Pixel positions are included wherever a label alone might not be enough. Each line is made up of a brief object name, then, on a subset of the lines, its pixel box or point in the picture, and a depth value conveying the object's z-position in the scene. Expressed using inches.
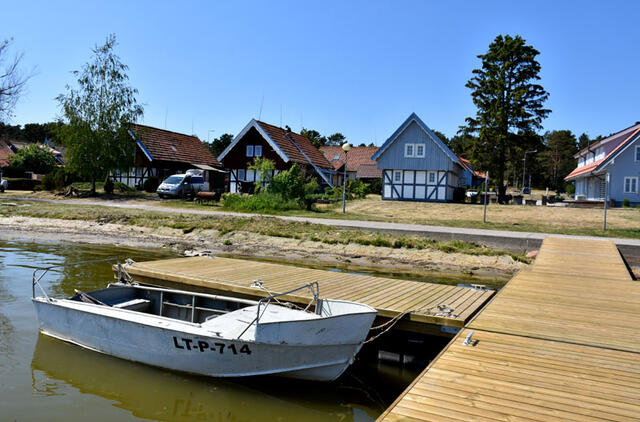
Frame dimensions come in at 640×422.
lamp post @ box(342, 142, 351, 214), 1014.8
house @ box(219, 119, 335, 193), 1550.2
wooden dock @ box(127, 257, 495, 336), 281.3
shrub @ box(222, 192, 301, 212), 1084.5
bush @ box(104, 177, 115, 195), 1412.4
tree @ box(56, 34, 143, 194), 1366.9
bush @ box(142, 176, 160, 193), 1569.9
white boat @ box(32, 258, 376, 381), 239.3
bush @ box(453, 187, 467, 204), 1573.6
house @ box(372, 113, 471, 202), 1482.5
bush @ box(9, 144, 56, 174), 1910.7
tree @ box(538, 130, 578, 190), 3184.1
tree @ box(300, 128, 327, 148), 2590.6
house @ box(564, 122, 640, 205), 1453.0
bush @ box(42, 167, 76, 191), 1437.0
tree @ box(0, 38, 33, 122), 1430.9
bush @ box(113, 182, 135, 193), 1494.3
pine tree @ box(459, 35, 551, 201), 1512.1
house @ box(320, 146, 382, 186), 2116.1
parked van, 1353.3
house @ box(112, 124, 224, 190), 1598.2
